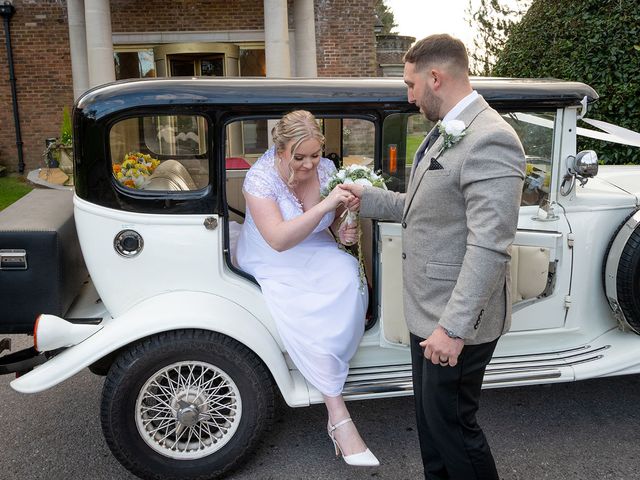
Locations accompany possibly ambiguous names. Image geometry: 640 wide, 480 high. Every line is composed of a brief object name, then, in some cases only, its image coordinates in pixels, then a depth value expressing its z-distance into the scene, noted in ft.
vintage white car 9.89
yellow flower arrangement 10.43
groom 6.87
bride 9.89
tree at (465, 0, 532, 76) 28.37
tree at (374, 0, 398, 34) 206.43
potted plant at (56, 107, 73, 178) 37.93
